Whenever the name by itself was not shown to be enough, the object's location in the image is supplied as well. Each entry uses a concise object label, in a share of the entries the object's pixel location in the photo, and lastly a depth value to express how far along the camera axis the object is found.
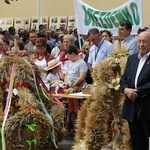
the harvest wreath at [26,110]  6.51
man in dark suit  5.53
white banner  9.74
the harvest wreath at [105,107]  6.25
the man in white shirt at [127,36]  7.82
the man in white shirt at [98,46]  8.47
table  7.77
